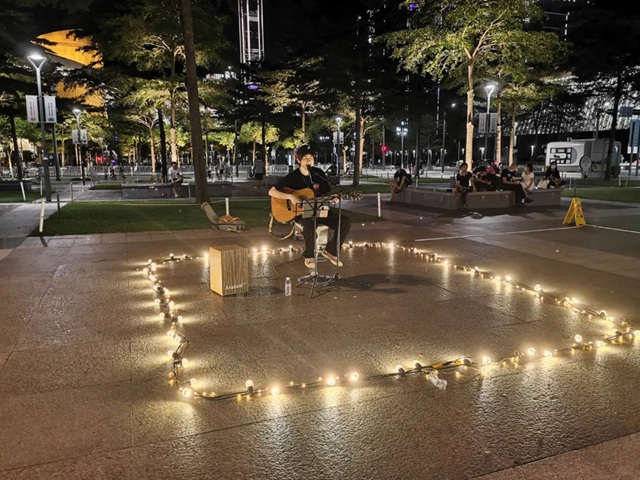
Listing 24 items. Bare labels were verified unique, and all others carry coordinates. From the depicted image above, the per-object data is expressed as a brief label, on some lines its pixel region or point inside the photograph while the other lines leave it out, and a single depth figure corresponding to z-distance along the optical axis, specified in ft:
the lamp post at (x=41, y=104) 68.13
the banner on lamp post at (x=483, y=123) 80.43
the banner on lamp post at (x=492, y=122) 80.69
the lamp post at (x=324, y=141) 289.62
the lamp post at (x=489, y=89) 88.84
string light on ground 13.80
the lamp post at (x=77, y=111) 121.69
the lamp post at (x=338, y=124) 124.16
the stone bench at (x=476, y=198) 57.21
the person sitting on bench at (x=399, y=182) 64.95
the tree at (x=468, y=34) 55.62
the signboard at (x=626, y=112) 94.86
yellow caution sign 44.80
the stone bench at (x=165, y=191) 76.54
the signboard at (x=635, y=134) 101.39
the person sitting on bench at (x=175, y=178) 75.92
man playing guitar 24.99
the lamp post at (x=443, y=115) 157.54
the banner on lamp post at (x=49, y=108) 74.13
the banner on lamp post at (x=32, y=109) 71.20
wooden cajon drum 22.56
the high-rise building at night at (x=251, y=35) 618.03
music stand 23.85
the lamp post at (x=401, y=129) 206.49
